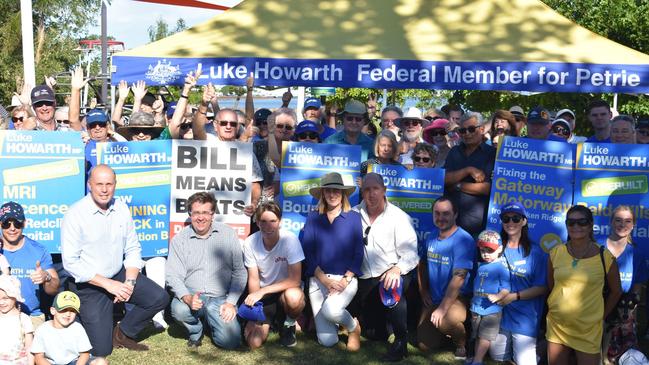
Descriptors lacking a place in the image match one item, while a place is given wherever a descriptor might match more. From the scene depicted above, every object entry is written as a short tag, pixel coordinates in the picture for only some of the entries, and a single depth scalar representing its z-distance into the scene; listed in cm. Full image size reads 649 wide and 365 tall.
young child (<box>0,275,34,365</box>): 638
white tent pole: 1298
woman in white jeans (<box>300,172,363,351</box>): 782
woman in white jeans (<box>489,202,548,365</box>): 720
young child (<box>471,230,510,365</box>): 724
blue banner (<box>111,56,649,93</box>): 800
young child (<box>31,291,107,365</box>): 639
